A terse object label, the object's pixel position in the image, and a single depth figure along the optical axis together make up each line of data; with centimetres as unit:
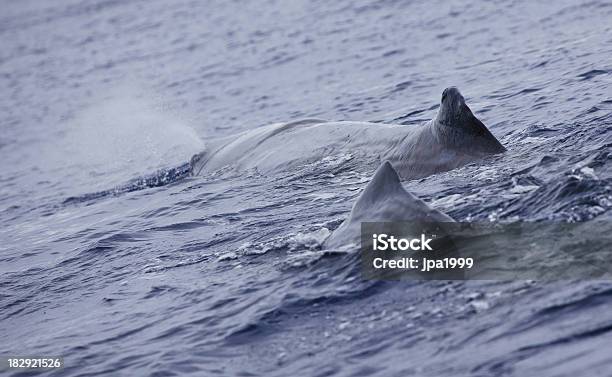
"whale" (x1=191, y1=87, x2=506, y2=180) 2294
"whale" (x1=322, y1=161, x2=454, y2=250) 1742
